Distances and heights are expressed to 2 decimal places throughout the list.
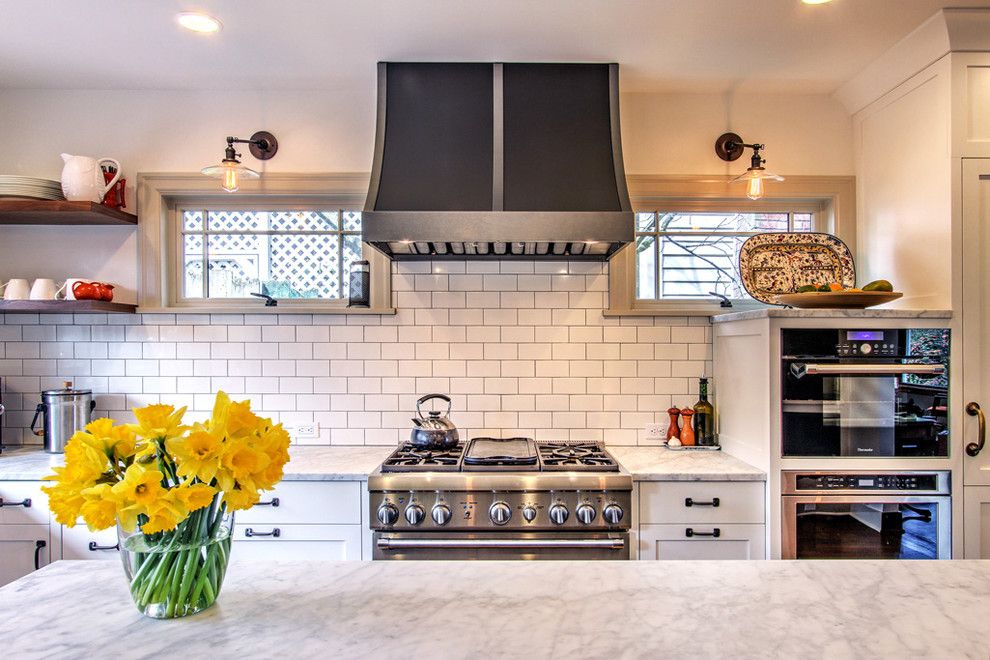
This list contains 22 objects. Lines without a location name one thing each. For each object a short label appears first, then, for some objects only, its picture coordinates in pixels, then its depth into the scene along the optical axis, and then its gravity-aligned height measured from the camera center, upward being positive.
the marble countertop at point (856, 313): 2.26 +0.07
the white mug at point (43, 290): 2.64 +0.20
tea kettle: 2.62 -0.44
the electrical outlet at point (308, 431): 2.90 -0.47
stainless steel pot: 2.70 -0.36
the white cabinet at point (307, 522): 2.34 -0.74
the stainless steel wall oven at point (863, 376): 2.29 -0.23
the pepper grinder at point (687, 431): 2.80 -0.47
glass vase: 0.94 -0.37
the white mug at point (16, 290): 2.67 +0.20
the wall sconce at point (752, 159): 2.71 +0.79
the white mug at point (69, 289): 2.64 +0.20
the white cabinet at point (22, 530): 2.35 -0.77
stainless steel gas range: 2.26 -0.69
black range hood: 2.27 +0.71
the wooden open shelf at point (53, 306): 2.58 +0.13
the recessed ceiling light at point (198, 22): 2.19 +1.16
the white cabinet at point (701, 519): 2.32 -0.73
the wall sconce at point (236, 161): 2.66 +0.78
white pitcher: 2.66 +0.70
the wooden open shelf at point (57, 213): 2.59 +0.54
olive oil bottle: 2.81 -0.41
